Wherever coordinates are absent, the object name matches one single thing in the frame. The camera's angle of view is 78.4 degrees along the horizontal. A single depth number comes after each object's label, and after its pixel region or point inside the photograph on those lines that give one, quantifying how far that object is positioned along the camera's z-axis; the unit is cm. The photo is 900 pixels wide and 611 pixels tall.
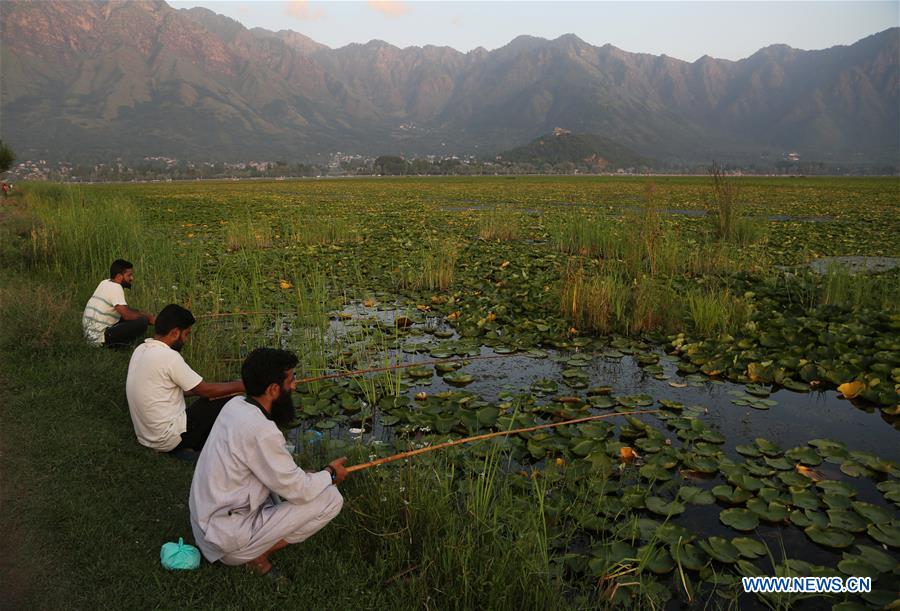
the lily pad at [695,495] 369
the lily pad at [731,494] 370
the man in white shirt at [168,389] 409
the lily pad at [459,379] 581
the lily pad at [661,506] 353
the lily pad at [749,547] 320
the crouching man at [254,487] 282
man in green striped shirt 623
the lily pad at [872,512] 339
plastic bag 294
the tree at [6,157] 3616
